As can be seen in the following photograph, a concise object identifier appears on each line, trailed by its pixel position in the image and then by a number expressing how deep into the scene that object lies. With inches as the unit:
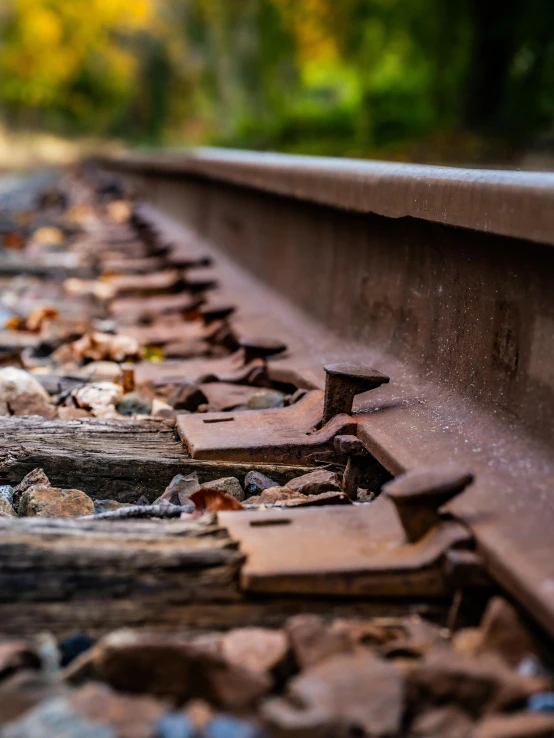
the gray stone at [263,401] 109.3
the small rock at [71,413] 110.3
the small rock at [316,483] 81.8
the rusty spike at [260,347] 121.6
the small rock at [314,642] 51.3
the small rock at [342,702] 43.7
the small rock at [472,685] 48.2
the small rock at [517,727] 43.9
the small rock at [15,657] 49.5
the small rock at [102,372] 126.6
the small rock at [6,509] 79.9
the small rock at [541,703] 48.0
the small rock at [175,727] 43.5
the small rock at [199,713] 45.3
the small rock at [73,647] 53.2
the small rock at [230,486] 84.1
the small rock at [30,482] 83.7
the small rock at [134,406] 113.6
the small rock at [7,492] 83.8
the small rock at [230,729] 43.6
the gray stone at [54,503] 79.4
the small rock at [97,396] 114.1
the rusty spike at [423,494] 60.0
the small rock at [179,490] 82.1
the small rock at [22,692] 45.9
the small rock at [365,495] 81.4
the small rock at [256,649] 50.4
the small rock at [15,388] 111.5
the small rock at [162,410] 108.9
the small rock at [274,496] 79.8
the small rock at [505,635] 52.2
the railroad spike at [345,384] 88.4
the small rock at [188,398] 110.3
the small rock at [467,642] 53.5
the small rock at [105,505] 83.1
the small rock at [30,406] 109.9
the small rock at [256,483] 85.0
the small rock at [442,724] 46.1
